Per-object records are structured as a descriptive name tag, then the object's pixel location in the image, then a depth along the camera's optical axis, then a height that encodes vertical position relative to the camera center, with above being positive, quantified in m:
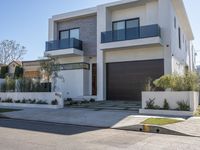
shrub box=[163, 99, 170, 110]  9.81 -1.36
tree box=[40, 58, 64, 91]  13.81 +1.19
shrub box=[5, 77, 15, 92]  15.25 -0.22
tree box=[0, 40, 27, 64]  33.32 +6.28
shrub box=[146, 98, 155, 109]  10.12 -1.31
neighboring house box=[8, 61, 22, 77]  24.93 +2.37
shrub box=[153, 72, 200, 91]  9.90 +0.01
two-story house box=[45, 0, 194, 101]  13.37 +3.09
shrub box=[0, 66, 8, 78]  24.63 +1.85
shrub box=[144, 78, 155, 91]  10.75 -0.32
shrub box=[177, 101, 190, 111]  9.40 -1.33
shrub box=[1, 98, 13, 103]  14.62 -1.54
